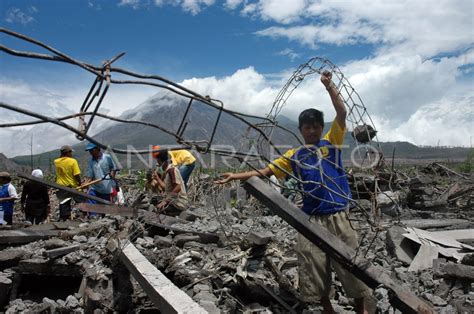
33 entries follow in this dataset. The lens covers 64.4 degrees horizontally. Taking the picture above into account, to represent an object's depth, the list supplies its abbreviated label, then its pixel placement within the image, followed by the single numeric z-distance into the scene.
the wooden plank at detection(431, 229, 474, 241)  5.16
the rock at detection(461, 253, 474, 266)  3.75
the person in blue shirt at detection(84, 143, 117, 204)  6.77
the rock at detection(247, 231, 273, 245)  4.08
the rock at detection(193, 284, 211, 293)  3.63
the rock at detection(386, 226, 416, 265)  4.43
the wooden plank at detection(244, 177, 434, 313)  2.75
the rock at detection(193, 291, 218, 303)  3.40
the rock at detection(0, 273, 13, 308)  4.65
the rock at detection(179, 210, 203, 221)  6.32
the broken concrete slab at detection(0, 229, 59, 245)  5.29
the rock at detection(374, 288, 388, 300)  3.19
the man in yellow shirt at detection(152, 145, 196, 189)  6.17
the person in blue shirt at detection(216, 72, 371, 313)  2.98
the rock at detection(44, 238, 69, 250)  4.87
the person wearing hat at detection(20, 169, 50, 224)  6.89
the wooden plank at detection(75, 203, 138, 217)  6.22
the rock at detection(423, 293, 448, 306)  3.29
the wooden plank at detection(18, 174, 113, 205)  6.19
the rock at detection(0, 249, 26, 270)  4.85
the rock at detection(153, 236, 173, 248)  4.84
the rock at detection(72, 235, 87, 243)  5.19
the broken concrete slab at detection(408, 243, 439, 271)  4.11
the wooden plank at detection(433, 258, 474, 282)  3.47
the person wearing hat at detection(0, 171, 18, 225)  6.90
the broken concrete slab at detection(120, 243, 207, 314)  2.87
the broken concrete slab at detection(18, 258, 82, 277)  4.77
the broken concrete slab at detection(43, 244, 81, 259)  4.68
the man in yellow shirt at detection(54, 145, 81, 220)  6.75
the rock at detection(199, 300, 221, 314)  3.14
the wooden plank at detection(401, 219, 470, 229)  6.20
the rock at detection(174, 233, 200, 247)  4.85
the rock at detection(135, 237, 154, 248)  4.79
